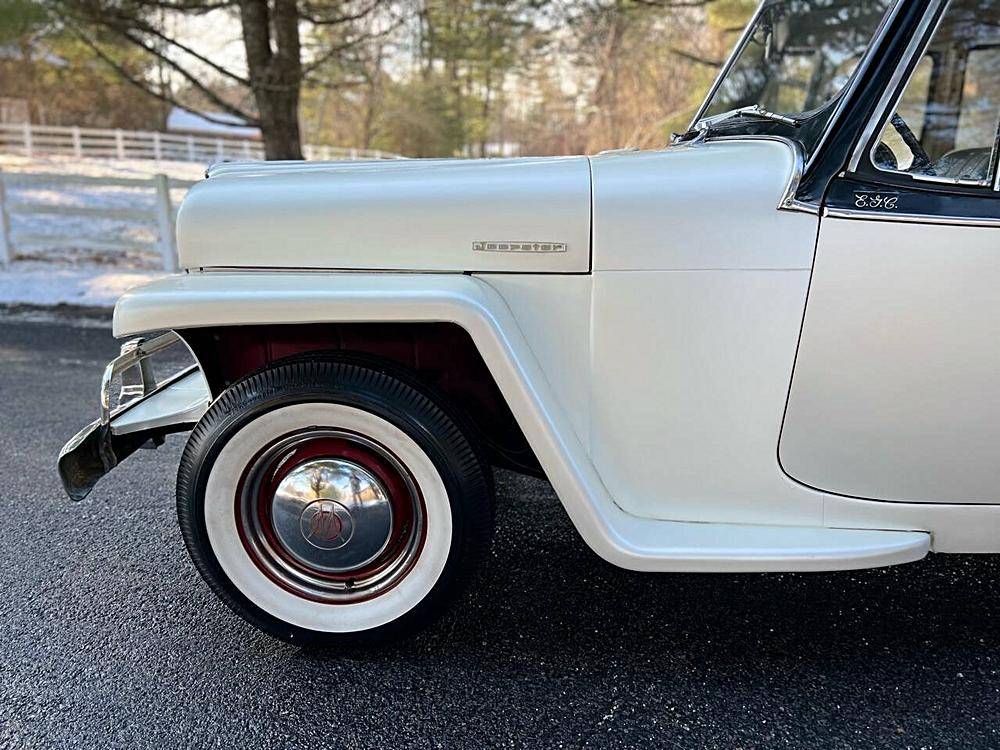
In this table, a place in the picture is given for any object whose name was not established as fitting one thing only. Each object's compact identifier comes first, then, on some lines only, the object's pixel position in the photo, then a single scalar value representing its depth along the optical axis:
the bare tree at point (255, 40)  7.07
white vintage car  1.69
